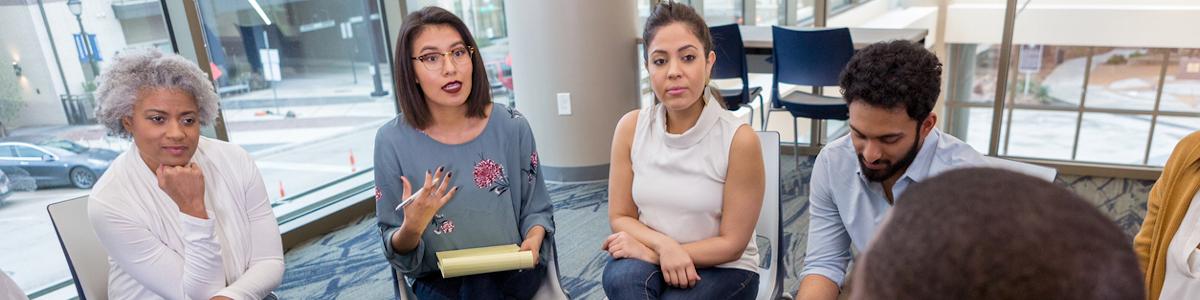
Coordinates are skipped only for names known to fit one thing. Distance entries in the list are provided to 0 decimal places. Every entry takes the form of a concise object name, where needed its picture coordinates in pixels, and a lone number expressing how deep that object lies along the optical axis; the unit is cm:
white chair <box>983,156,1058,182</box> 113
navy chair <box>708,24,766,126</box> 376
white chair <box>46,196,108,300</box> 149
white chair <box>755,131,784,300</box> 175
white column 385
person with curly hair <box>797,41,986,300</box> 137
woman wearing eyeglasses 168
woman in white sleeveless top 162
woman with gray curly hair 148
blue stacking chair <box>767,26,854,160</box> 355
